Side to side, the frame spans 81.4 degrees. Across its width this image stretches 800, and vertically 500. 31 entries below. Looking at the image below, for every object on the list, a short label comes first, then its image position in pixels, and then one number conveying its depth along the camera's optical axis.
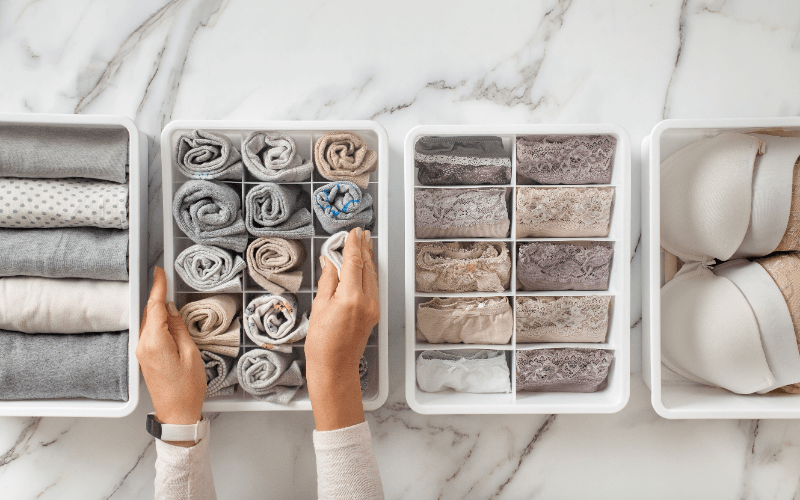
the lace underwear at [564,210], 0.97
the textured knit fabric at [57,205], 0.93
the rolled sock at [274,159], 0.94
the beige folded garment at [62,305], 0.94
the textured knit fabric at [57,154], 0.93
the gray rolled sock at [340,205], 0.93
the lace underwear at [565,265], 0.98
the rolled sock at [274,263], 0.95
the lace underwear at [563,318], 1.00
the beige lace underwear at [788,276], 0.97
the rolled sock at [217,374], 0.97
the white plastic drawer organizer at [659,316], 0.95
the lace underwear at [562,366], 1.01
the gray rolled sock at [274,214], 0.94
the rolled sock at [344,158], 0.94
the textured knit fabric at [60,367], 0.95
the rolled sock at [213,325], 0.95
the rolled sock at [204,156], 0.93
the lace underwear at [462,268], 0.98
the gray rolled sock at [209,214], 0.92
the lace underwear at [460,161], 0.98
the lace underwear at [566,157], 0.98
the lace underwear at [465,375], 1.03
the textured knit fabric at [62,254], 0.93
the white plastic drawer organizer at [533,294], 0.95
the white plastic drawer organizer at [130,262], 0.92
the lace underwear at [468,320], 0.98
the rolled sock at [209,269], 0.94
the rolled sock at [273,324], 0.96
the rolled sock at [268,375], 0.96
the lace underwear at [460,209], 0.98
